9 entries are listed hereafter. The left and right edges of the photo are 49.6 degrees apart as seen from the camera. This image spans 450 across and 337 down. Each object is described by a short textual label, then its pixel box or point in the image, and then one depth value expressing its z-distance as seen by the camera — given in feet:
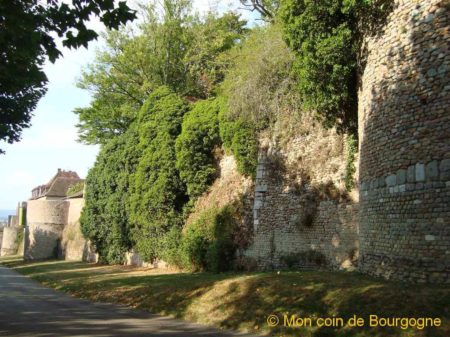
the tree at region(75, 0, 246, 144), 115.14
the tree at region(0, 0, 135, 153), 23.58
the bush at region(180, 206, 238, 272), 62.23
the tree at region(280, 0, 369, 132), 43.27
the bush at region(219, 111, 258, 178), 63.36
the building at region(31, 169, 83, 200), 209.77
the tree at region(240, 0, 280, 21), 99.40
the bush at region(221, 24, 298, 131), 57.57
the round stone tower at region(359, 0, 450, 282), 31.60
